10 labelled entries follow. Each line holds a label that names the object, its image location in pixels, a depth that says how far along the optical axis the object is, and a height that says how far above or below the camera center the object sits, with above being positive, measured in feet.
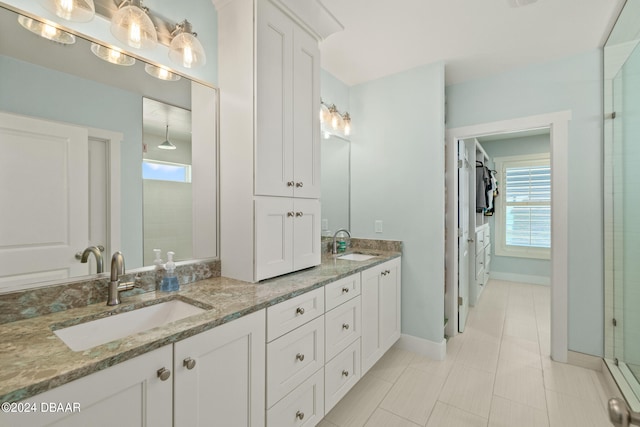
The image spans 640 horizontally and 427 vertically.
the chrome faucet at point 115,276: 3.88 -0.89
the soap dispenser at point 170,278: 4.56 -1.08
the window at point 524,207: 15.62 +0.23
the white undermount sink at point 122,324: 3.41 -1.49
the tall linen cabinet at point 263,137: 5.10 +1.42
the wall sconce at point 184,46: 4.88 +2.86
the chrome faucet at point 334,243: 8.41 -0.95
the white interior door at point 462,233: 9.45 -0.75
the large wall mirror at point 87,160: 3.47 +0.75
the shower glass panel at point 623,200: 5.95 +0.24
